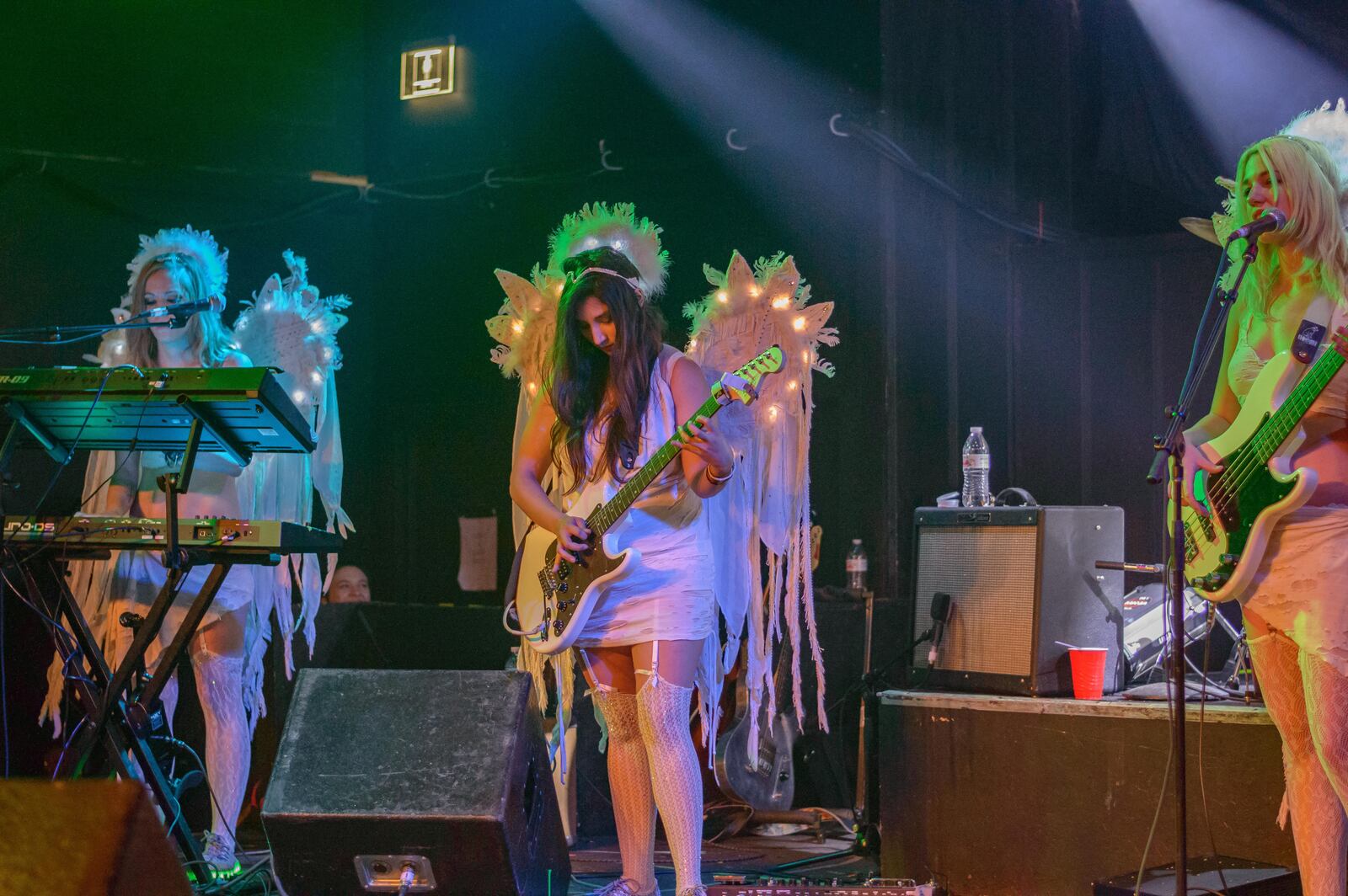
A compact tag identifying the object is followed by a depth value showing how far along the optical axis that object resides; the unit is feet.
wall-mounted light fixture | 24.66
